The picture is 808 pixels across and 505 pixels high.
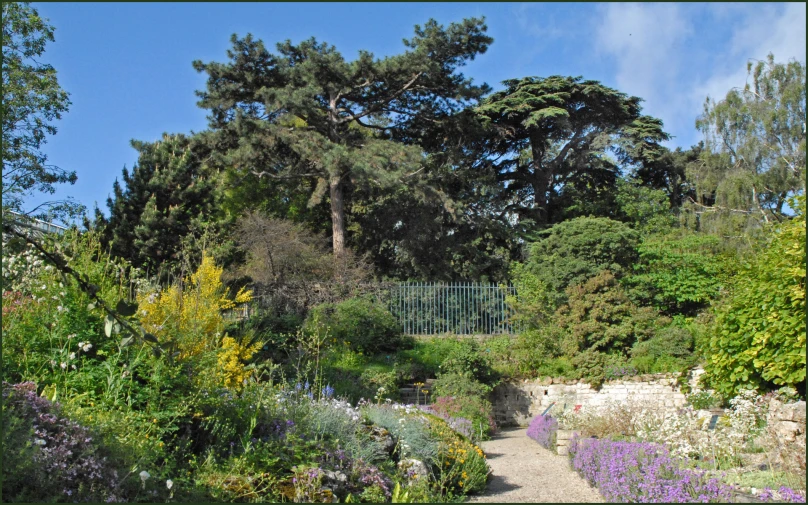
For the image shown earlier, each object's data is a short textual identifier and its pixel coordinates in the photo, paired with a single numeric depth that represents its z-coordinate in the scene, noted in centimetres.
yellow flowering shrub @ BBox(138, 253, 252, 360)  587
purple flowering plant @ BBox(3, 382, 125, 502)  357
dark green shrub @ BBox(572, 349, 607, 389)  1128
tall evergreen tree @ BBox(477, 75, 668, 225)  2012
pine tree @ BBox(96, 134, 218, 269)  1675
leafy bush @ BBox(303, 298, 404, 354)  1363
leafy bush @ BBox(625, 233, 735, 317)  1378
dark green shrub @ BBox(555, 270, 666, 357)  1191
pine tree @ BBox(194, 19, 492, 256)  1700
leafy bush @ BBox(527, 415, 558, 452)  864
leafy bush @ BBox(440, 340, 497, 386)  1085
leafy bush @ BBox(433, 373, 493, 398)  1029
